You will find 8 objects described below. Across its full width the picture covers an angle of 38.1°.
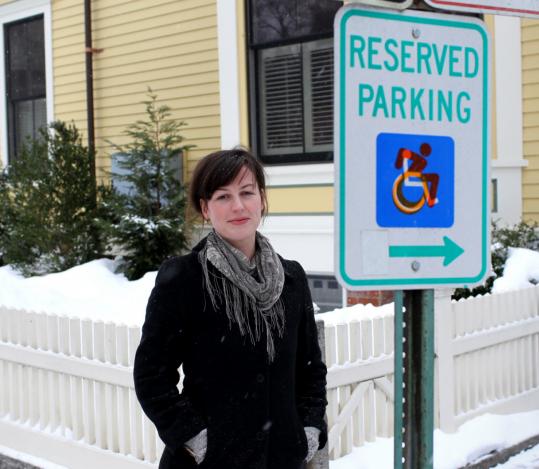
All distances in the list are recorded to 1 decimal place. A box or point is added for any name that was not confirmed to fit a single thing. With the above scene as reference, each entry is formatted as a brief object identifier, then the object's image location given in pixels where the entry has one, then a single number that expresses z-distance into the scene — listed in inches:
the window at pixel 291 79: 325.4
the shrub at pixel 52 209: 351.3
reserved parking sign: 69.0
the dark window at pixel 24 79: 460.8
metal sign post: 73.0
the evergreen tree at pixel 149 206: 324.5
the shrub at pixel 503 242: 253.4
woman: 92.7
